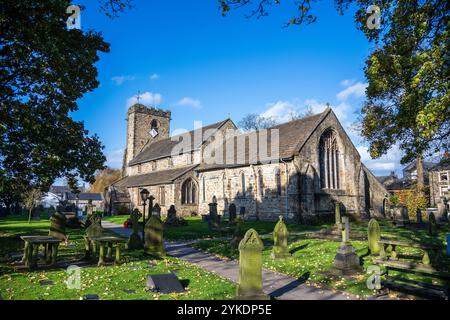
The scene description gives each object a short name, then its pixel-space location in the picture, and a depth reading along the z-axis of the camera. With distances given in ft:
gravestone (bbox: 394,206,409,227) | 74.54
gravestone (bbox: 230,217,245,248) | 44.57
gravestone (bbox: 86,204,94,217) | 111.73
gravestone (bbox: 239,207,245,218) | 91.60
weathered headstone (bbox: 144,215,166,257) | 41.09
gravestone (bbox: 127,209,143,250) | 46.48
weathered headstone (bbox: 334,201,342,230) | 57.99
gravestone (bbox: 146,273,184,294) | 23.90
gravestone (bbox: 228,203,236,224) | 79.53
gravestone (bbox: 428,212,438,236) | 56.80
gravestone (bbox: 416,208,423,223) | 74.37
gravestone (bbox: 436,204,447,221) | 80.72
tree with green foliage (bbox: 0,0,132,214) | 35.81
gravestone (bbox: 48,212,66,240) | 48.65
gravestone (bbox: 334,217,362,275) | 29.71
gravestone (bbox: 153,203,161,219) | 76.12
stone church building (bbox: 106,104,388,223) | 83.87
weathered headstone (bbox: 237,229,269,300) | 21.04
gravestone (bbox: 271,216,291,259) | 38.19
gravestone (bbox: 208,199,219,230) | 69.67
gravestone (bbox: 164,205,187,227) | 79.36
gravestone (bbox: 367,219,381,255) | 37.65
